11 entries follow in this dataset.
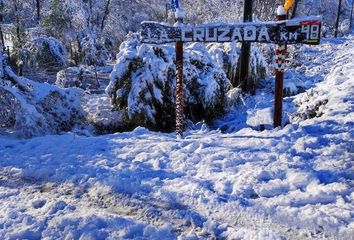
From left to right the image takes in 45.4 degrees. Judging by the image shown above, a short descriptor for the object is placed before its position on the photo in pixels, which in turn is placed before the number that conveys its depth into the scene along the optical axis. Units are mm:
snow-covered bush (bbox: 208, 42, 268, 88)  11219
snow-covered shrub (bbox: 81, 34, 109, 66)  17125
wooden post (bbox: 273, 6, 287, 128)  5320
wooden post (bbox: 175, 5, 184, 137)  5824
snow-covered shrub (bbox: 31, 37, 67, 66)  14984
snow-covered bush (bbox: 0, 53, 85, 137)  7504
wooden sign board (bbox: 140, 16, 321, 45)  4969
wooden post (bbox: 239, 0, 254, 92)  10789
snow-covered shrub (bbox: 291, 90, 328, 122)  6531
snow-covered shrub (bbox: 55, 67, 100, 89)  12133
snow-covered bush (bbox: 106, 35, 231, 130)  8531
